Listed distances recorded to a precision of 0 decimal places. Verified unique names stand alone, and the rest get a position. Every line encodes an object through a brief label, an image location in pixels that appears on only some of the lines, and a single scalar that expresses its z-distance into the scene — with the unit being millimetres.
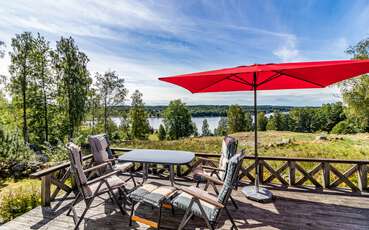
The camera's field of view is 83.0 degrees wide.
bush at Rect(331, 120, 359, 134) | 27639
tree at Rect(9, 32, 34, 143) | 15250
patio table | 3680
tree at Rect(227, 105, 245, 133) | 37969
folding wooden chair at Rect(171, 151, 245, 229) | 2467
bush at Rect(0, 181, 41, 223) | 3508
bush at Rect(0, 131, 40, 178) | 7773
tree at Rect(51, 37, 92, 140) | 16672
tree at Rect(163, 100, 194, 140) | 36625
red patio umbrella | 2670
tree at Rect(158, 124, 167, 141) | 37656
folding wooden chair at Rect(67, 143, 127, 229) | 2973
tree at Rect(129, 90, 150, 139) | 28250
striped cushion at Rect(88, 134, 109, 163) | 4402
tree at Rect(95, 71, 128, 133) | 20516
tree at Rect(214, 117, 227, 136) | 49938
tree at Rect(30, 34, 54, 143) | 16266
